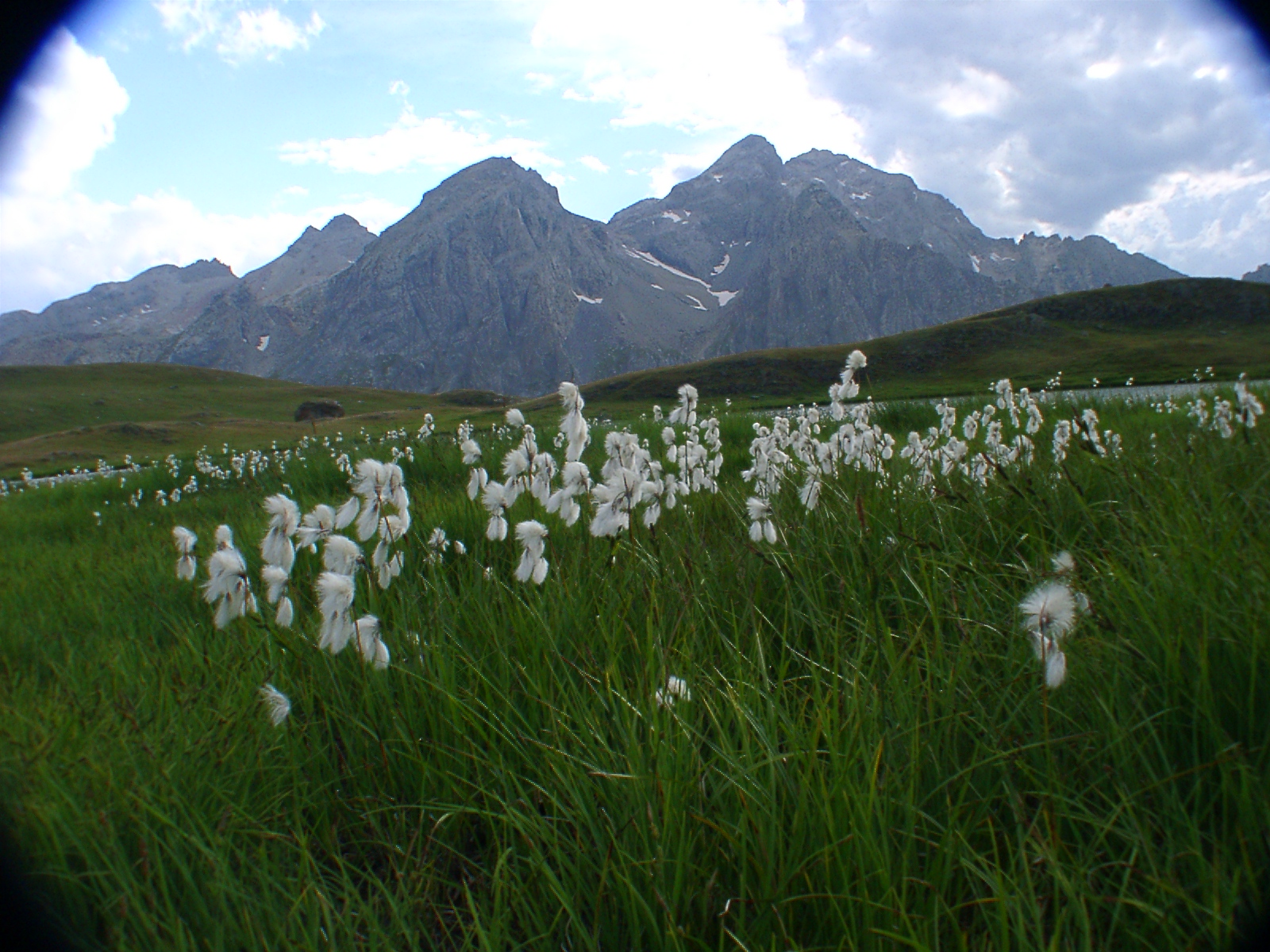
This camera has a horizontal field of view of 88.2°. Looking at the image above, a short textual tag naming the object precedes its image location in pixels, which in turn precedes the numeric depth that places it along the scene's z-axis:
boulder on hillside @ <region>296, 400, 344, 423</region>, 56.25
